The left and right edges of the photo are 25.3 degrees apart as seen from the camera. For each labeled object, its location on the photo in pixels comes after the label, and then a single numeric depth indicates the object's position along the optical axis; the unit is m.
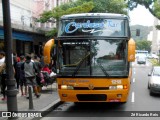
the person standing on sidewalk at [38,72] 14.88
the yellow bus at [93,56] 11.60
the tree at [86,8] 23.50
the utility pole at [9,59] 9.74
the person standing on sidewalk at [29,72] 13.79
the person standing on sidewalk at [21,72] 14.84
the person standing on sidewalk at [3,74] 13.01
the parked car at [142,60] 65.88
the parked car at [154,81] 16.55
